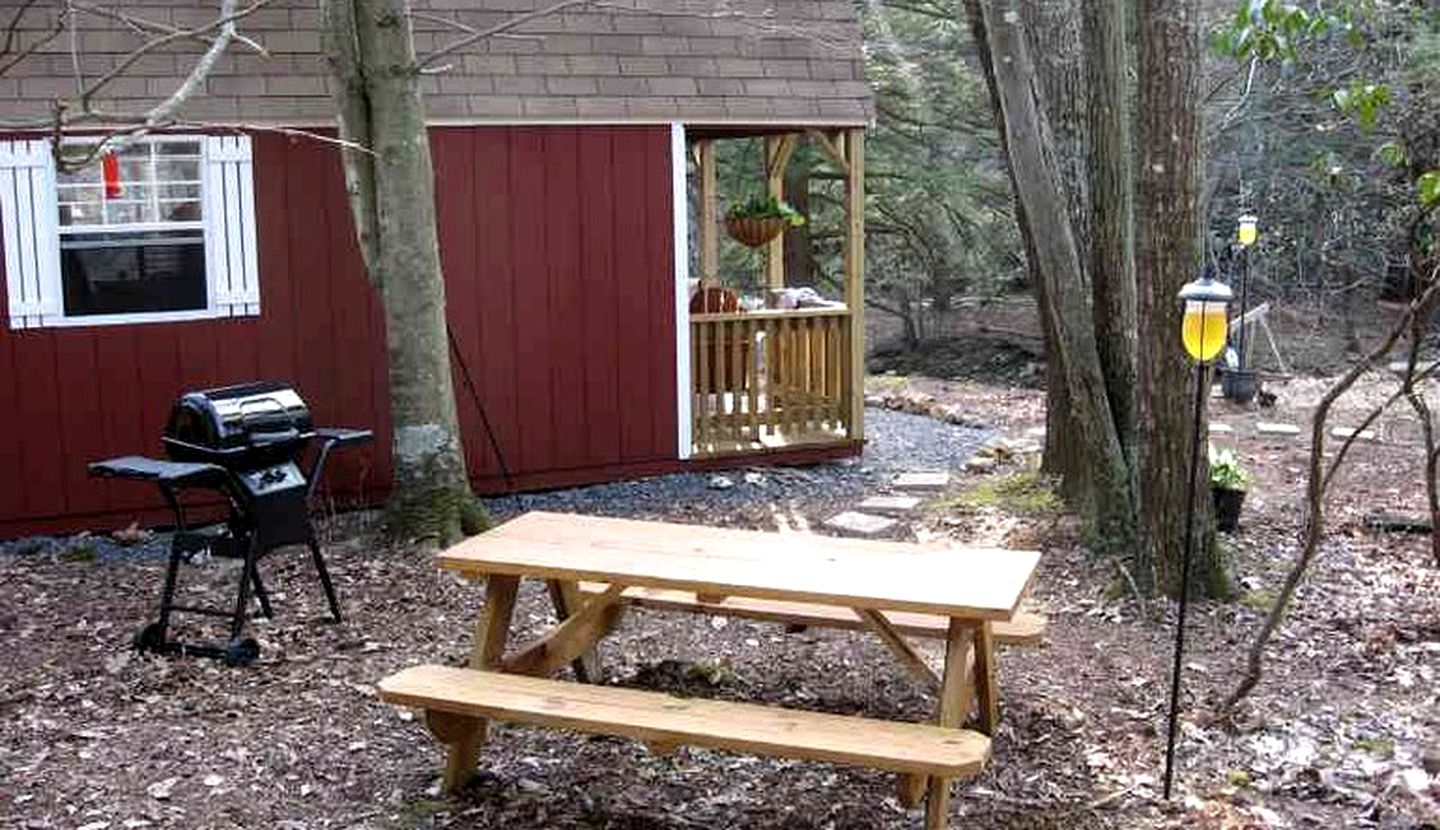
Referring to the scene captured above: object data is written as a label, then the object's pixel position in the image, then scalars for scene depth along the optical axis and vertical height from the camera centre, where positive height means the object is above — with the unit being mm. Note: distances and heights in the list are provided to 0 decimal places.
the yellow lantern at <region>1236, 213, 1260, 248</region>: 10102 +225
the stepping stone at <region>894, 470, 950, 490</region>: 9766 -1375
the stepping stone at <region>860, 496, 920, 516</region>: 8969 -1405
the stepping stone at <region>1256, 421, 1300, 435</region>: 12055 -1332
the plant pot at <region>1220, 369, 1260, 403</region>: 13523 -1083
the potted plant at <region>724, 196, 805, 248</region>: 10781 +397
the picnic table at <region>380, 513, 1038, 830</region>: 3951 -1083
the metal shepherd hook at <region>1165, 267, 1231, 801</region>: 4434 -189
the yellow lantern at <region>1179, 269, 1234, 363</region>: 4441 -162
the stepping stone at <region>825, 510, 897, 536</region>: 8406 -1426
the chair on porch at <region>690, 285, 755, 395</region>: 10164 -519
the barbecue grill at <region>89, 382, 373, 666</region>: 5715 -710
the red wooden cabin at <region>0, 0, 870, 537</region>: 8445 +137
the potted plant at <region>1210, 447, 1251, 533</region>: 7613 -1135
